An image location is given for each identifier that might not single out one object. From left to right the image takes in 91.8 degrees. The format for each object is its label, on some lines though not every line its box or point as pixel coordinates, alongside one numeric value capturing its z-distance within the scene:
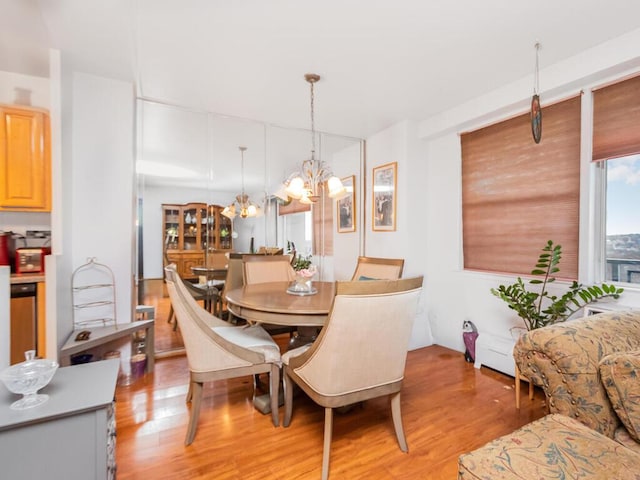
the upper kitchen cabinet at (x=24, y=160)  2.07
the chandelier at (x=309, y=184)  2.70
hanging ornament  1.90
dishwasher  1.99
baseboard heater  2.65
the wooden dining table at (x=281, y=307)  1.85
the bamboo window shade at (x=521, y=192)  2.45
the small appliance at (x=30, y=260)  2.12
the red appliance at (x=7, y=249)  2.09
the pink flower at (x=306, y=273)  2.42
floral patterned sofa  0.90
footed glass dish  1.01
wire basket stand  2.54
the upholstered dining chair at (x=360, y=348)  1.42
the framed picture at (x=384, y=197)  3.65
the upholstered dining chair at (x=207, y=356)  1.76
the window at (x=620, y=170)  2.12
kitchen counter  2.03
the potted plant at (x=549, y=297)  2.12
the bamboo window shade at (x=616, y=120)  2.09
